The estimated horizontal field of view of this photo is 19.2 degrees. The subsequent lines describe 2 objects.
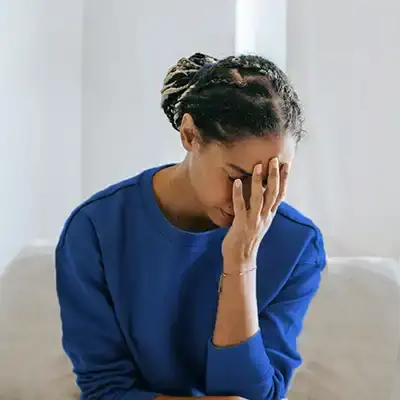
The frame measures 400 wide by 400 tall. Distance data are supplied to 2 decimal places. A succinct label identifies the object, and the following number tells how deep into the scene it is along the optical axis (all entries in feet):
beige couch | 7.04
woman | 6.05
